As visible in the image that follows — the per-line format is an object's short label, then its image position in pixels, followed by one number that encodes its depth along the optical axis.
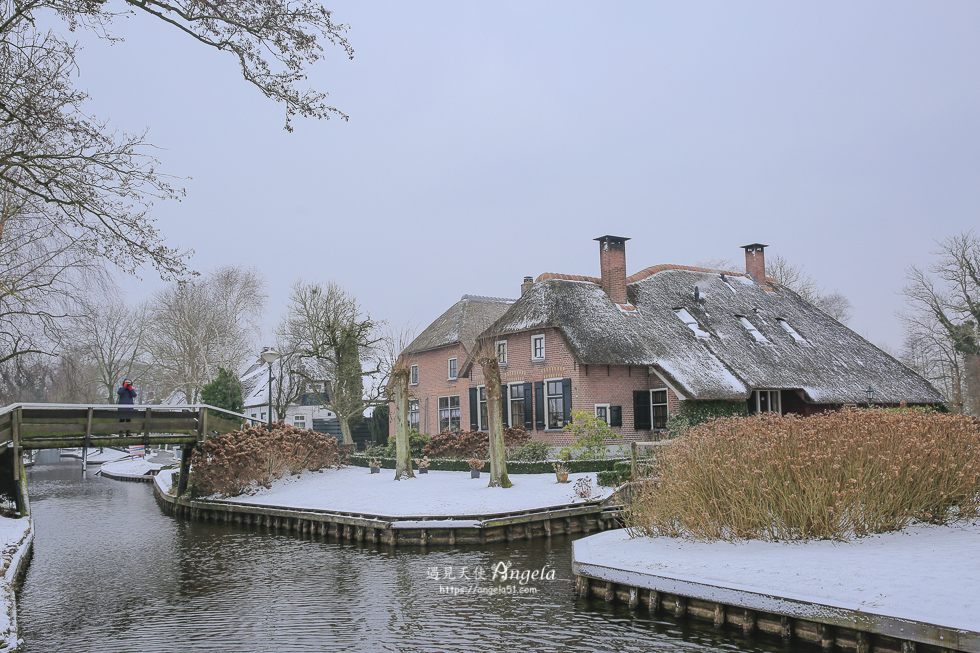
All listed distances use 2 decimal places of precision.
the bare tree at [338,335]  27.05
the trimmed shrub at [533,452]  19.11
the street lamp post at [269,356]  18.67
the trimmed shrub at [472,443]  20.42
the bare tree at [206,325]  34.12
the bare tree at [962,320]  31.02
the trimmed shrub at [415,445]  22.87
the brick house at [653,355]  21.17
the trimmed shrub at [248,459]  16.94
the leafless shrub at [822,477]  7.96
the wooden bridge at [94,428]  13.68
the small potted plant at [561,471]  15.64
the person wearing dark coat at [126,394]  17.83
